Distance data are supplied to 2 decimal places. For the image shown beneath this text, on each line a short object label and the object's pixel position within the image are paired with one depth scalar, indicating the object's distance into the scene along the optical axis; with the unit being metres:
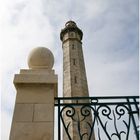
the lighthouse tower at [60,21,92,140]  19.41
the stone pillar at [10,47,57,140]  2.43
